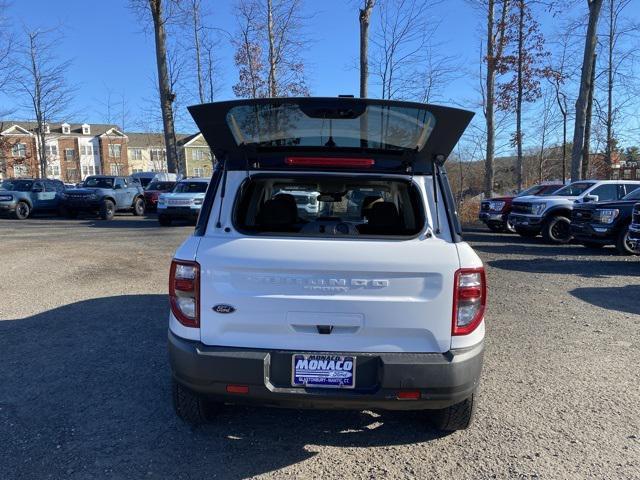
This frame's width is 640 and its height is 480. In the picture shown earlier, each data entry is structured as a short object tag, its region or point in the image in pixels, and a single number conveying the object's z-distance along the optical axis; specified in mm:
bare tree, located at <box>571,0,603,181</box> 17375
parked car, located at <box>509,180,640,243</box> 12977
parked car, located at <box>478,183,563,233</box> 15672
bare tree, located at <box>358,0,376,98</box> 18359
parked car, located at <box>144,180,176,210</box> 22250
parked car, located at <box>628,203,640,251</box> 8992
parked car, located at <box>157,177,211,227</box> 16344
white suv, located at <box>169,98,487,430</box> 2570
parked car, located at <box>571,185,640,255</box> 10555
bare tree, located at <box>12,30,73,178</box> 34250
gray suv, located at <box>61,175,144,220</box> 19219
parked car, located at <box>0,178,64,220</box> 19016
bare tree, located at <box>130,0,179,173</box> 23172
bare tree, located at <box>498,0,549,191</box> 22125
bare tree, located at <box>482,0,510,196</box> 21984
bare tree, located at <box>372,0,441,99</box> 22562
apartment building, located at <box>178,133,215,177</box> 78500
